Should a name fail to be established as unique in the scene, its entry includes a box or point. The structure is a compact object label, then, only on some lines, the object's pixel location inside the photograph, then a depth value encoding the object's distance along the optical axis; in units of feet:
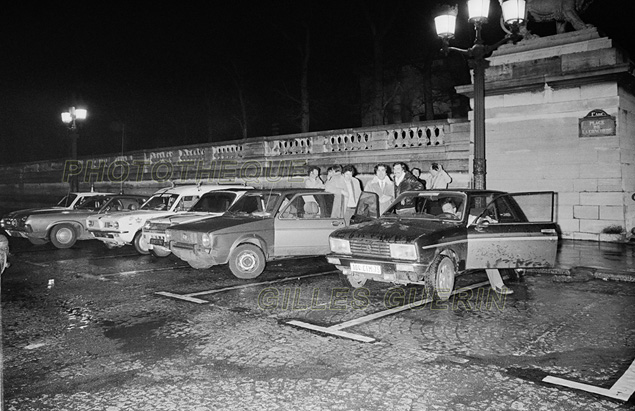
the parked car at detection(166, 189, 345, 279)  29.30
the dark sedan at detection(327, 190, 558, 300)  23.22
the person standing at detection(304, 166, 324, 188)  43.57
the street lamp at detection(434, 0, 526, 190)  33.55
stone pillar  41.24
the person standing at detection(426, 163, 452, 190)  42.96
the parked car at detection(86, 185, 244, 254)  39.68
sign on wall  40.98
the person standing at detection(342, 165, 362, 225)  39.75
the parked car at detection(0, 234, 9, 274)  23.65
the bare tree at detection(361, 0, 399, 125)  90.74
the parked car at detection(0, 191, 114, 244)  45.11
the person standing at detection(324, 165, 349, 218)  39.93
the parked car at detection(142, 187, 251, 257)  34.35
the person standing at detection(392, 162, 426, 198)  35.65
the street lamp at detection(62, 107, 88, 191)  70.17
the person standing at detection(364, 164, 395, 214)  36.78
